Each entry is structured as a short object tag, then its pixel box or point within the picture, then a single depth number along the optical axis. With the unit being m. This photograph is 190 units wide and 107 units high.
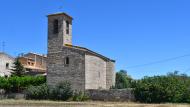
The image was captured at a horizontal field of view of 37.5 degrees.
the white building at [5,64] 49.24
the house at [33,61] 51.23
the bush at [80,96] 33.16
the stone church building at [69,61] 36.89
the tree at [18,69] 44.62
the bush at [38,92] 33.90
